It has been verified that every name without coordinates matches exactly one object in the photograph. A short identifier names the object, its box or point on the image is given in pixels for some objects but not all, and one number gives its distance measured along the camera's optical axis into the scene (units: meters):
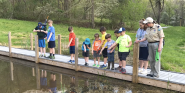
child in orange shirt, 6.79
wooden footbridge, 5.57
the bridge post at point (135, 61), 6.02
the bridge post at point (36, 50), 8.78
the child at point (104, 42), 6.61
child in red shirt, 7.56
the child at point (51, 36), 7.88
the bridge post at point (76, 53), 7.39
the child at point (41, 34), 8.56
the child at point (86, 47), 7.11
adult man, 5.38
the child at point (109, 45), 6.36
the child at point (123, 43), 6.08
